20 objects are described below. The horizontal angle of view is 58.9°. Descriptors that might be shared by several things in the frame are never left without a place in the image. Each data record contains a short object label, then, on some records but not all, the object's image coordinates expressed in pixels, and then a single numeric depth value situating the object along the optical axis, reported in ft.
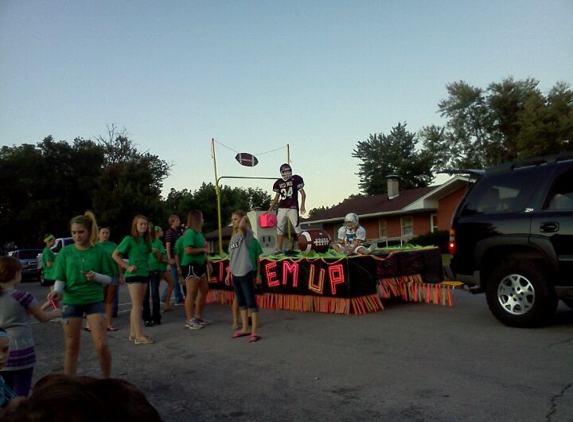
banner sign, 27.63
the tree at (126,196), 114.21
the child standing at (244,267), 22.74
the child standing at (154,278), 28.50
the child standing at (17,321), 11.63
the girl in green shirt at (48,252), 32.05
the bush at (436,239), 90.70
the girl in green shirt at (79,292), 15.47
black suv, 20.66
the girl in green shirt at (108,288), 26.94
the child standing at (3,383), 7.25
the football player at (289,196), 37.73
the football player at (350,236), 31.73
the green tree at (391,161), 194.90
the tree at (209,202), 205.87
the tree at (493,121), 128.16
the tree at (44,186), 133.49
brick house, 104.06
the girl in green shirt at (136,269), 22.96
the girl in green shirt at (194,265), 26.16
